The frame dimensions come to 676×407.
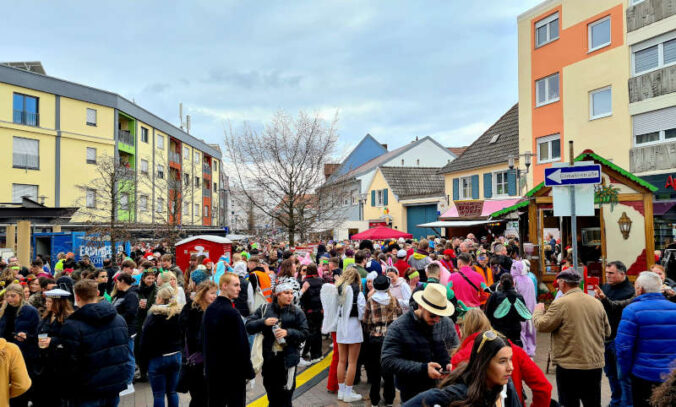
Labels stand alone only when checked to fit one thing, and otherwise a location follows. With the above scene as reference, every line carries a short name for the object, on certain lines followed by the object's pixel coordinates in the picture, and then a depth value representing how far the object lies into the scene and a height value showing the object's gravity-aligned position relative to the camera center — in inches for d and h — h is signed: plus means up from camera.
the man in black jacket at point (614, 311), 235.3 -49.4
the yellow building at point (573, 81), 771.4 +225.3
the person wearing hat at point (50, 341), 183.6 -49.6
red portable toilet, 654.7 -45.3
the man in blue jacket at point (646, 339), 179.6 -48.6
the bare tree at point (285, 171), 758.5 +65.2
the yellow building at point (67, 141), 1261.1 +216.5
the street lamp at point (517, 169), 689.5 +69.5
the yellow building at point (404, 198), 1368.1 +40.2
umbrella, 804.0 -36.8
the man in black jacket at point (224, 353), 194.7 -55.9
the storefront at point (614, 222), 420.2 -10.9
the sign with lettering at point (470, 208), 864.3 +5.4
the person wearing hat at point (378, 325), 255.0 -60.9
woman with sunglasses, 107.2 -38.1
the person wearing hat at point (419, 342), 164.1 -45.5
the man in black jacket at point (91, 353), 173.9 -50.1
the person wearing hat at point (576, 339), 196.4 -52.5
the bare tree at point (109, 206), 771.2 +29.7
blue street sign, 265.4 +19.5
